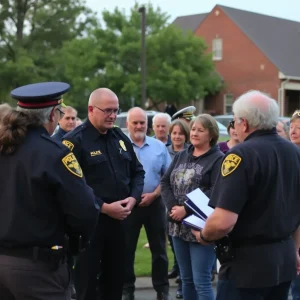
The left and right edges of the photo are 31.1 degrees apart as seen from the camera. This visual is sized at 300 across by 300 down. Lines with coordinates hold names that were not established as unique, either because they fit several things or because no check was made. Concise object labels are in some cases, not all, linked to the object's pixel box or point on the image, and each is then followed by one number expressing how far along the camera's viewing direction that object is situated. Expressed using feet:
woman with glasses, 20.22
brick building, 125.90
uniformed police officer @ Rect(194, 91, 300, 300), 10.66
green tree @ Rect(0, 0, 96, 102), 114.83
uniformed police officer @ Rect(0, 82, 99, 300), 9.96
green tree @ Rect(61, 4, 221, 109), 107.76
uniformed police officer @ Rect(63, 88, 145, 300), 15.23
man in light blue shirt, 19.51
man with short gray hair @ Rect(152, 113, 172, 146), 23.58
